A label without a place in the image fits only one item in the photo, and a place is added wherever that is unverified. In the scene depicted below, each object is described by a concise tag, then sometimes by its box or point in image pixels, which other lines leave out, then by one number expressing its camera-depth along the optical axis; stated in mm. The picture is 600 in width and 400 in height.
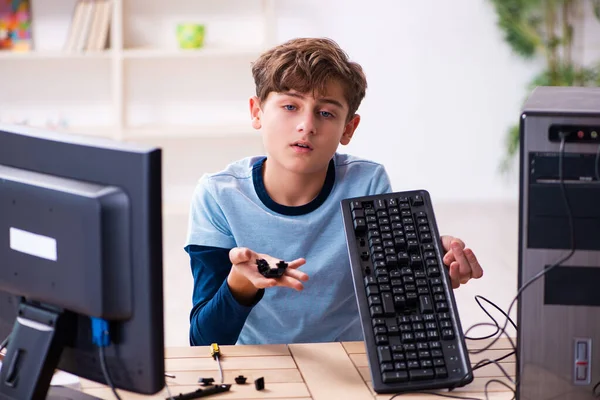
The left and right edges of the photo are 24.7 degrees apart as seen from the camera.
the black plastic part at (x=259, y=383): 1769
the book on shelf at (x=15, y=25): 5104
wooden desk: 1758
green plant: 5299
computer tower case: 1645
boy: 2062
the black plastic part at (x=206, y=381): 1782
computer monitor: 1598
